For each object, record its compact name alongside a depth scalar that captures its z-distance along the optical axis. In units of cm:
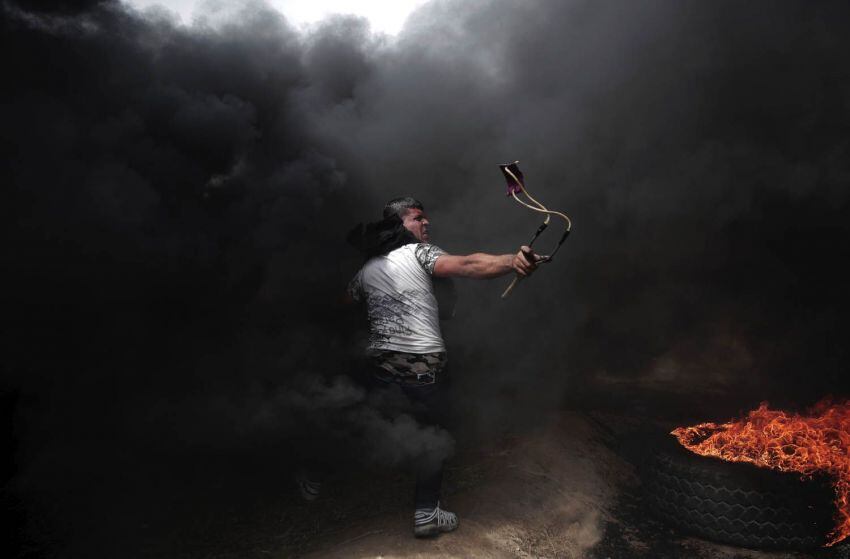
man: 348
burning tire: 368
